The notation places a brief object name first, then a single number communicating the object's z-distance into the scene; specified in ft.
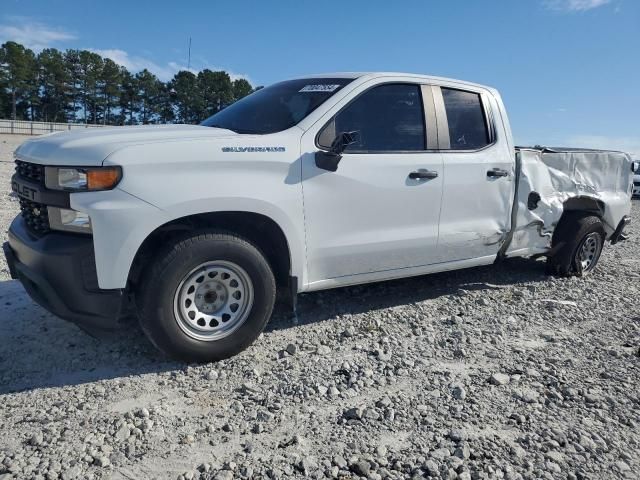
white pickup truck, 9.74
